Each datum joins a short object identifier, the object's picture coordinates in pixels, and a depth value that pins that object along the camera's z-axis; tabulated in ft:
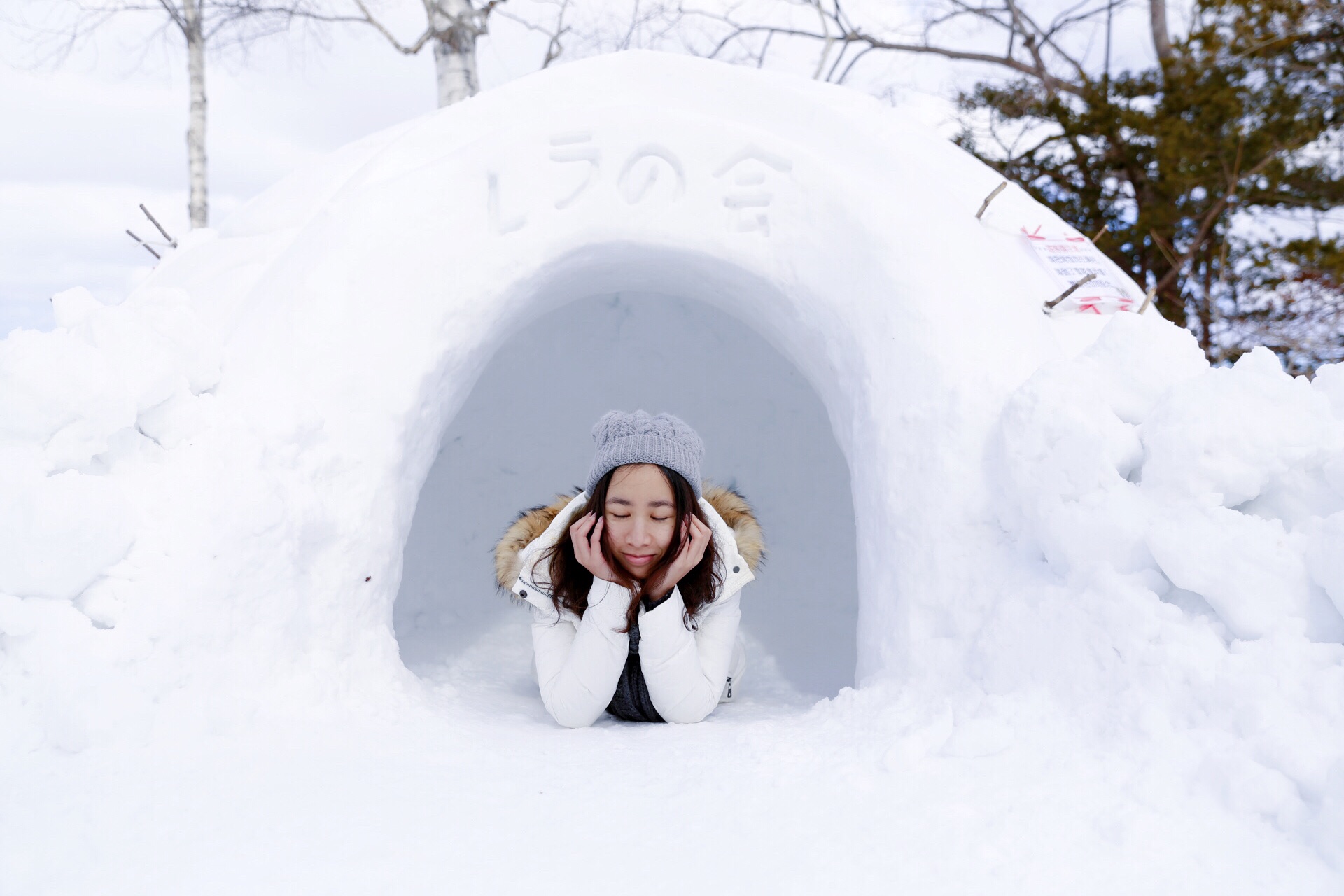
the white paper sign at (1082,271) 7.57
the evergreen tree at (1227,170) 19.08
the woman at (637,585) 5.57
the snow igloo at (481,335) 4.74
